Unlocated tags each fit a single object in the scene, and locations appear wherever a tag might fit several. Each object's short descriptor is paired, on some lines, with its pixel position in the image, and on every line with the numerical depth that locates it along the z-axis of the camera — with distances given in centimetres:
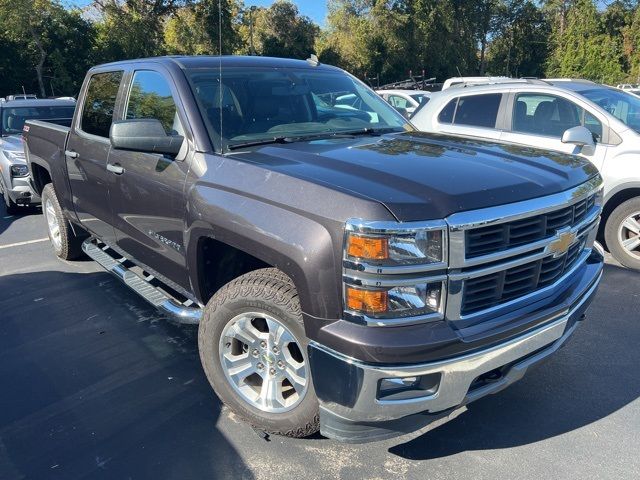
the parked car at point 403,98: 1477
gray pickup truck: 229
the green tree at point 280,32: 4281
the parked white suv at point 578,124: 565
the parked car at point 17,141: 811
